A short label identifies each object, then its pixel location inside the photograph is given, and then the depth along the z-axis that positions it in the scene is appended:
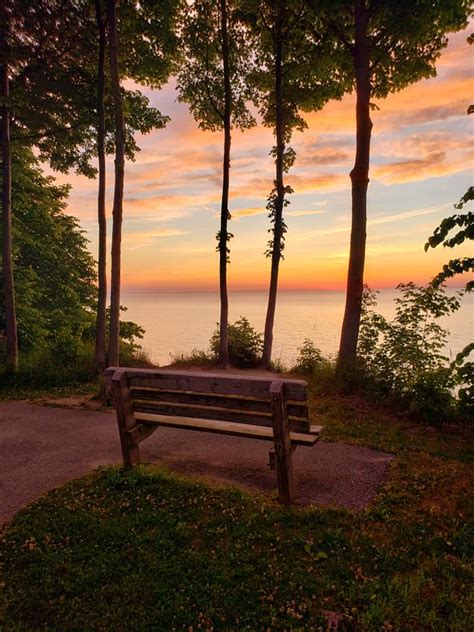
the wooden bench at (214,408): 4.16
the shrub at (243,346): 14.82
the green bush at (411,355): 7.38
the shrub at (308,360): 12.17
